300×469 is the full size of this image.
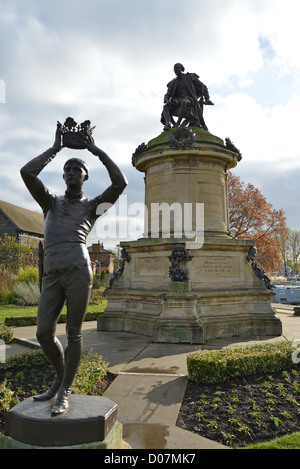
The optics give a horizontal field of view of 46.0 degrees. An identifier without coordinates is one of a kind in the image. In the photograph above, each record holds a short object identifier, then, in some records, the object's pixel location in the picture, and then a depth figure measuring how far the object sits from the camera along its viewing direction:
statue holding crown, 3.48
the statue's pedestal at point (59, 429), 3.04
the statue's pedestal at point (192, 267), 9.77
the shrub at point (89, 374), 4.98
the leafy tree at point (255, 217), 34.59
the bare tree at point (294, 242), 83.12
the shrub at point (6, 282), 23.70
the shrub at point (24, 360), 6.60
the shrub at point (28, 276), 23.50
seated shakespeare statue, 12.41
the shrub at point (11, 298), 22.21
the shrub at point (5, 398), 4.46
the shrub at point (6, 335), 9.69
